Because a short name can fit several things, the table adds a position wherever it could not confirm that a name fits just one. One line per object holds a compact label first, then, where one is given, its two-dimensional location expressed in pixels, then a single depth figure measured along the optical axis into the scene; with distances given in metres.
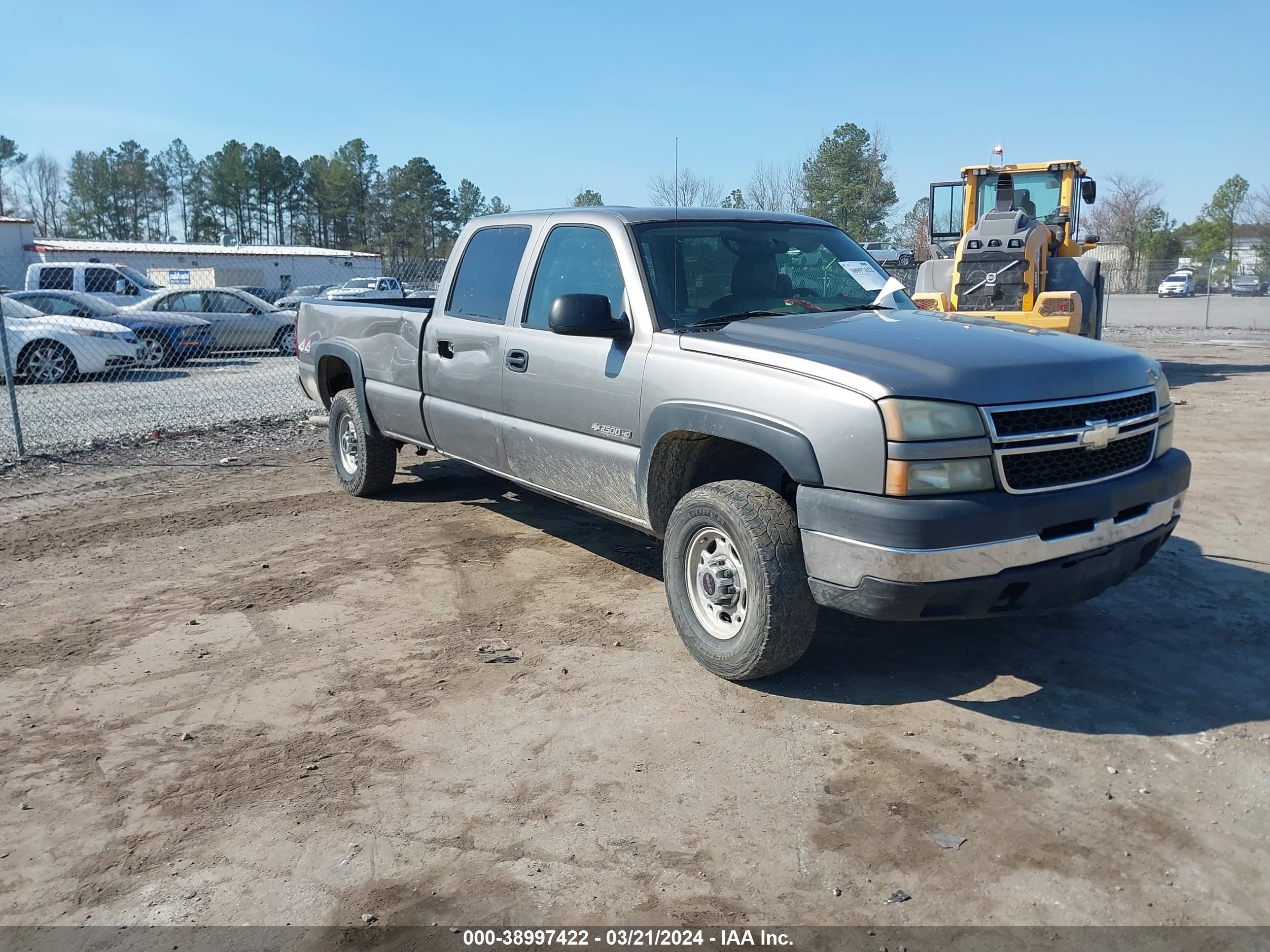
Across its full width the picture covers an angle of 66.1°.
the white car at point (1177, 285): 46.47
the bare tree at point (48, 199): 91.19
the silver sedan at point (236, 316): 19.73
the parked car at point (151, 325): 17.50
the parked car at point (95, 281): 22.22
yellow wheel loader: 12.74
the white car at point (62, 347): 14.94
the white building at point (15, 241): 43.56
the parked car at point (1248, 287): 52.16
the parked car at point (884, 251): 22.08
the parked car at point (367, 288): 24.03
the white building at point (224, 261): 44.12
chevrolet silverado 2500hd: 3.47
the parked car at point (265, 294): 32.12
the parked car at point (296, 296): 28.50
